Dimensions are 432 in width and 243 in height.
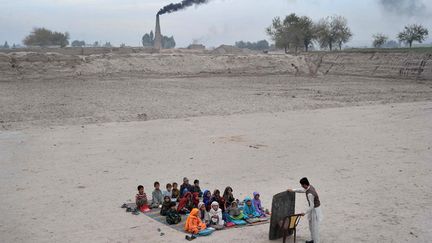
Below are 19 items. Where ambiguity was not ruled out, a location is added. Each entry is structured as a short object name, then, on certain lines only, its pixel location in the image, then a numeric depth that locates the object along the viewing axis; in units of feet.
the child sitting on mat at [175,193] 38.09
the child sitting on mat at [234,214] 34.45
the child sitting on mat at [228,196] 35.98
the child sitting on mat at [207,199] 34.94
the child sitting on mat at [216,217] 33.76
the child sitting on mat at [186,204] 35.96
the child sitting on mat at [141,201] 36.29
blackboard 31.04
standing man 30.07
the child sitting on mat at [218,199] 35.18
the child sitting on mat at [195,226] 32.01
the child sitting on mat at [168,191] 38.37
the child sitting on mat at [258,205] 35.24
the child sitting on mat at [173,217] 33.76
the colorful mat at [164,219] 33.54
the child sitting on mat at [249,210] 34.88
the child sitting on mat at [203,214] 33.88
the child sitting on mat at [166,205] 35.35
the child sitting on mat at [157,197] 37.15
